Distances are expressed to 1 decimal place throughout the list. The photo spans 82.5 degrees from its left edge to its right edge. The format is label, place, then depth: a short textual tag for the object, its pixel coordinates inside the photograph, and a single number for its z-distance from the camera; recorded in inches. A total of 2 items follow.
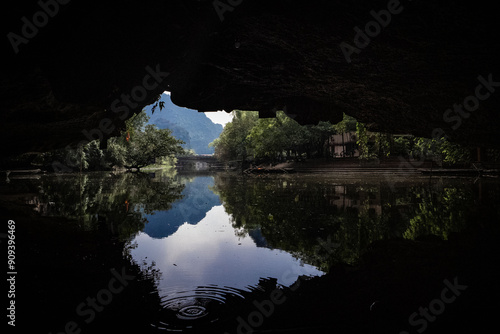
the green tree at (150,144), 1650.0
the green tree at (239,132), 2214.6
